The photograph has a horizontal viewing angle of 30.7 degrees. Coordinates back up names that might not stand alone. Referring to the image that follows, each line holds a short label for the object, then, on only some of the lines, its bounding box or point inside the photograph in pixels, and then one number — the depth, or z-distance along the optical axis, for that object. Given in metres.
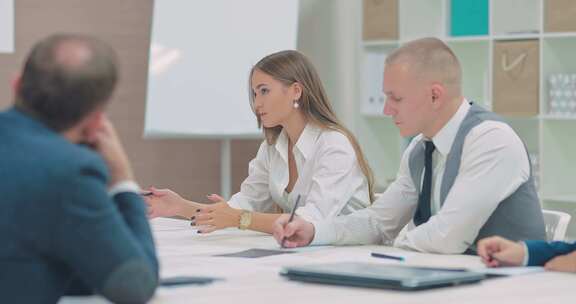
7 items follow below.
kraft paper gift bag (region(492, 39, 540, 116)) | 5.32
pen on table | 2.47
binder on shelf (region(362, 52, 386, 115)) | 6.30
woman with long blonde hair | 3.32
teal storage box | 5.73
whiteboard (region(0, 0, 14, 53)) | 5.58
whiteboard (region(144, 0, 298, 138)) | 5.70
